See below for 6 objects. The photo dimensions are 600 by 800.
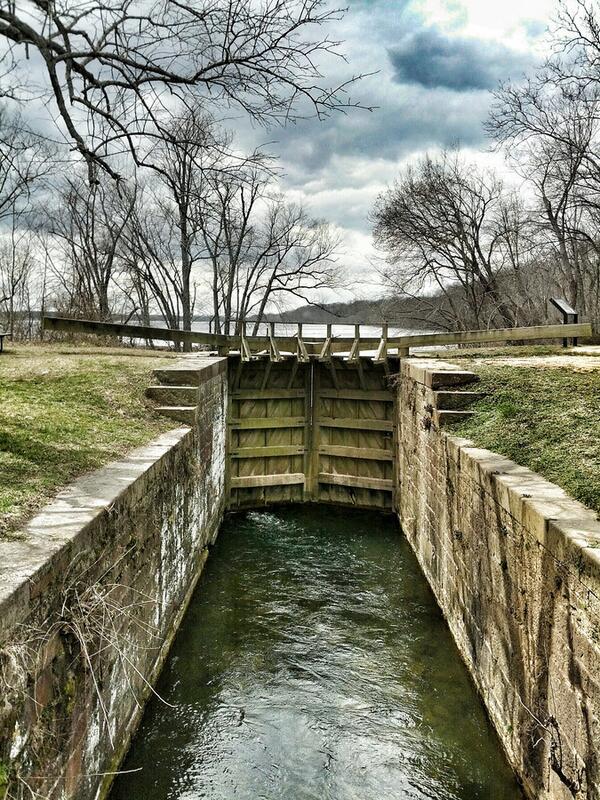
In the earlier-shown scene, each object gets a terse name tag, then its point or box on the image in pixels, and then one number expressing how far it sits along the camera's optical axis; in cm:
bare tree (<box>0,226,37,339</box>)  2223
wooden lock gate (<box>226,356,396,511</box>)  1047
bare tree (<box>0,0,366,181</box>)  374
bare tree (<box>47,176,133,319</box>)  2267
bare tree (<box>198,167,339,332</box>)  2350
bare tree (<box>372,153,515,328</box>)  1766
